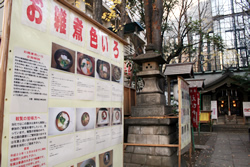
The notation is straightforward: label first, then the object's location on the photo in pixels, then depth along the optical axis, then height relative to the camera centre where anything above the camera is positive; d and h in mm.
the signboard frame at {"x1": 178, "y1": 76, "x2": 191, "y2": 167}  4948 -445
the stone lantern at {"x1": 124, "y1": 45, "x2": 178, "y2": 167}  5875 -871
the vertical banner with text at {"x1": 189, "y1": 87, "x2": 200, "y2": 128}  7332 -302
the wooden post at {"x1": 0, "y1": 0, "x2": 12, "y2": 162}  1659 +442
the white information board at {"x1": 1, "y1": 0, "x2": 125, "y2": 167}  1779 +101
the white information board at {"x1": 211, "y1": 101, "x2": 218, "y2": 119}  17178 -893
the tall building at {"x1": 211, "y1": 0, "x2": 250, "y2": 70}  25953 +9771
